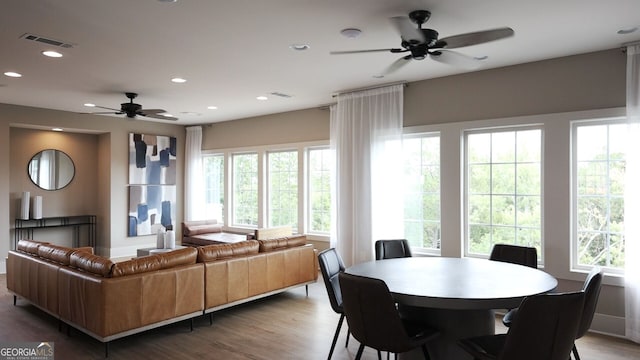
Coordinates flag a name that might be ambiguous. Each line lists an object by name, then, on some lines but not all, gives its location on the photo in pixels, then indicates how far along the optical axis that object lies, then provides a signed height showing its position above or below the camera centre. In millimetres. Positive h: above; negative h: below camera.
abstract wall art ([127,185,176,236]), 8617 -564
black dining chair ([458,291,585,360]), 2275 -774
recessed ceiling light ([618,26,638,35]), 3697 +1309
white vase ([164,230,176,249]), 6414 -877
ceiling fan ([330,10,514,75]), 2896 +1010
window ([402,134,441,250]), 5641 -118
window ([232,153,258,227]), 8469 -165
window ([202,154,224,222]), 9031 -90
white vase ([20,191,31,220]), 7492 -462
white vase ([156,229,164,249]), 6441 -884
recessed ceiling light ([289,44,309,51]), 4113 +1287
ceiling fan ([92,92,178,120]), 6031 +980
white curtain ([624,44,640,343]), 4055 -178
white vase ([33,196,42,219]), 7605 -479
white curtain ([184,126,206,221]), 9242 +14
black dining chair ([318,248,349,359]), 3420 -781
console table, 7559 -823
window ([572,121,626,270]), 4383 -123
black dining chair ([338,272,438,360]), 2580 -826
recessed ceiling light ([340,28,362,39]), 3682 +1277
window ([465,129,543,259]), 4879 -88
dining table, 2588 -700
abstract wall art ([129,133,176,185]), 8625 +433
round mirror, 7918 +205
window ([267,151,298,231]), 7770 -132
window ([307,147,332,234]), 7297 -152
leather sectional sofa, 3650 -981
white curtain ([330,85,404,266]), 5742 +132
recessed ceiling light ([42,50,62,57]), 4305 +1269
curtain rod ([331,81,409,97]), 5719 +1285
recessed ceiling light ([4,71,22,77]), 5059 +1257
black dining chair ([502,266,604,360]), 2707 -737
